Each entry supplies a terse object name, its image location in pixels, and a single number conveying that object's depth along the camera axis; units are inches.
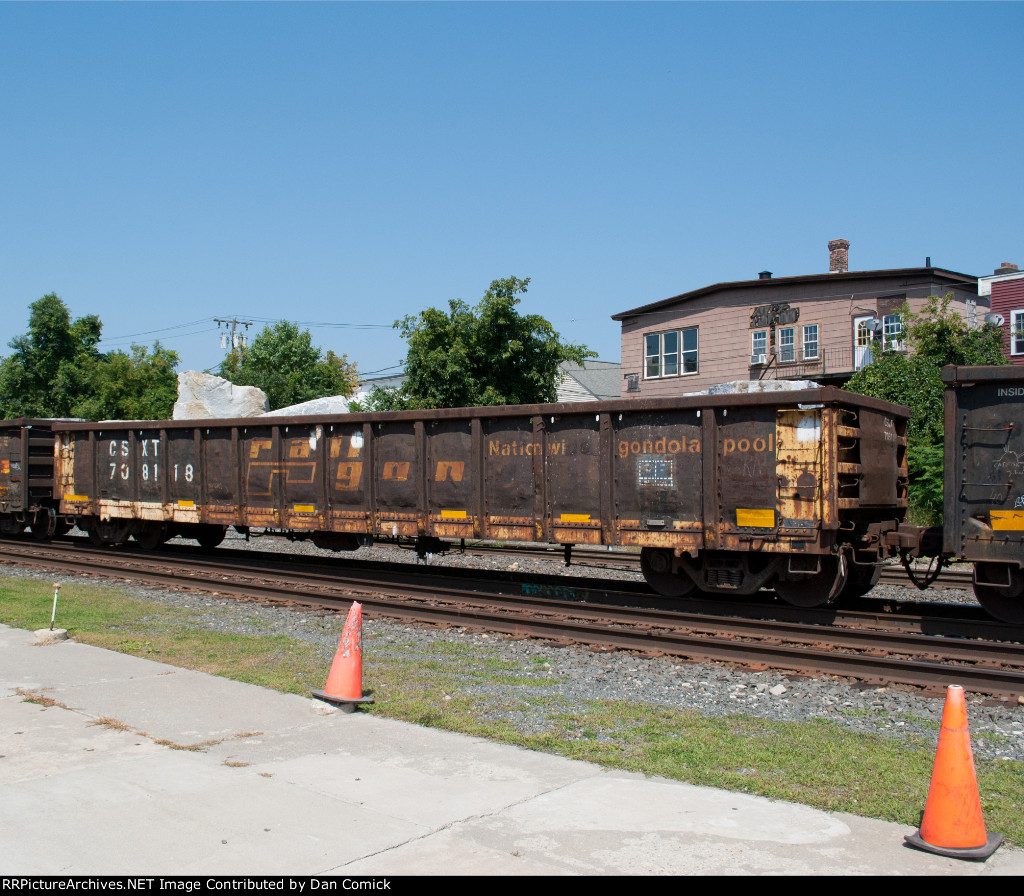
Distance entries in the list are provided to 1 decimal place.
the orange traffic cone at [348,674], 279.6
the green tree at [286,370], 1902.1
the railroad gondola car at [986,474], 380.8
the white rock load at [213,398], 1259.2
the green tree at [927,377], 844.6
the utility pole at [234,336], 2891.2
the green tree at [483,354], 1203.2
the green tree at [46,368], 1980.8
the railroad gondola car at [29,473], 831.1
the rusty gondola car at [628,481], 427.8
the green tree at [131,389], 1815.9
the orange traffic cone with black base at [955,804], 168.2
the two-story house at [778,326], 1158.3
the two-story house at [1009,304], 1064.8
